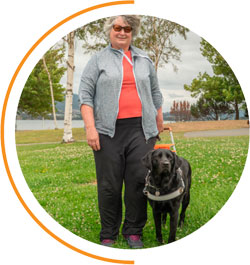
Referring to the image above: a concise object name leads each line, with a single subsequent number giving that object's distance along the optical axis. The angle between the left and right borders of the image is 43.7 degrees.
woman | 2.47
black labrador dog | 2.42
